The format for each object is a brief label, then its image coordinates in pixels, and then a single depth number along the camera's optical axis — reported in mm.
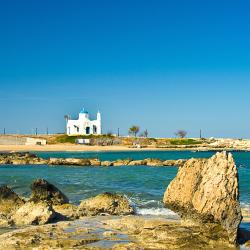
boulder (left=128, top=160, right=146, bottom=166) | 73131
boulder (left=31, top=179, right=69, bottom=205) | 23188
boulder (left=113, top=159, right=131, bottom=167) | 73788
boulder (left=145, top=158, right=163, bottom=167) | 71688
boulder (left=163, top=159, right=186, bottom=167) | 71319
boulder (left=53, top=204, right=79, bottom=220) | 20050
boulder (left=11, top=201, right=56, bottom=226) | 18766
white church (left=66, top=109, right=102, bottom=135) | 187000
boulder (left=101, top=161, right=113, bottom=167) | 72025
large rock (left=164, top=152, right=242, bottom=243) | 15711
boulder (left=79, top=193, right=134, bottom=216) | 21734
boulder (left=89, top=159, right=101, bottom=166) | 72738
